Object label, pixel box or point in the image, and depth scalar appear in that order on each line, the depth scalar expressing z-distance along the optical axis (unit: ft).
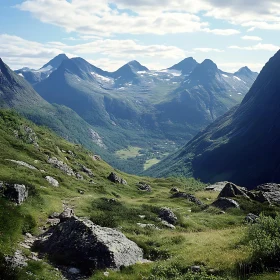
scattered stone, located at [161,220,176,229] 143.25
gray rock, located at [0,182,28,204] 121.08
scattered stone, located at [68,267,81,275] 83.17
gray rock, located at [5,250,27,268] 76.89
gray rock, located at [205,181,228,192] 426.59
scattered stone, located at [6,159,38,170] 210.30
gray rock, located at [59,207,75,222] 112.98
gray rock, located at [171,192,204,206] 254.22
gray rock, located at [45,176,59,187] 202.16
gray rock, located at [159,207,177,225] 153.69
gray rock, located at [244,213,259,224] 152.66
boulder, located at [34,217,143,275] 86.17
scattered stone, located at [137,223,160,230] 132.87
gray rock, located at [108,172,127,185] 357.20
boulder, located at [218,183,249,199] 233.25
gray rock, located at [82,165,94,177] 347.15
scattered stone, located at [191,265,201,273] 78.31
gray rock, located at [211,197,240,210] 192.54
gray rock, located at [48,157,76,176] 285.52
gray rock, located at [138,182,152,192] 379.10
